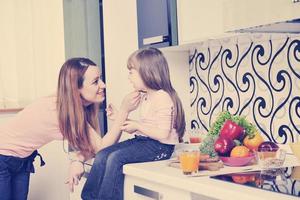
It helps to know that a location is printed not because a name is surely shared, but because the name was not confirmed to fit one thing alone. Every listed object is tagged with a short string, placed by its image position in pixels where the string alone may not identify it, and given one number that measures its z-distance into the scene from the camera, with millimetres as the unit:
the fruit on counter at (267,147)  1774
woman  2154
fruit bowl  1775
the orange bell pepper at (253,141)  1882
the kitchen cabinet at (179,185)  1380
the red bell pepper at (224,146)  1847
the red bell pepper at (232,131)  1895
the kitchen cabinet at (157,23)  2293
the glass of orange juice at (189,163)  1665
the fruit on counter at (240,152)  1795
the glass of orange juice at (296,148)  1720
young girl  1934
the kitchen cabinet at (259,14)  1477
